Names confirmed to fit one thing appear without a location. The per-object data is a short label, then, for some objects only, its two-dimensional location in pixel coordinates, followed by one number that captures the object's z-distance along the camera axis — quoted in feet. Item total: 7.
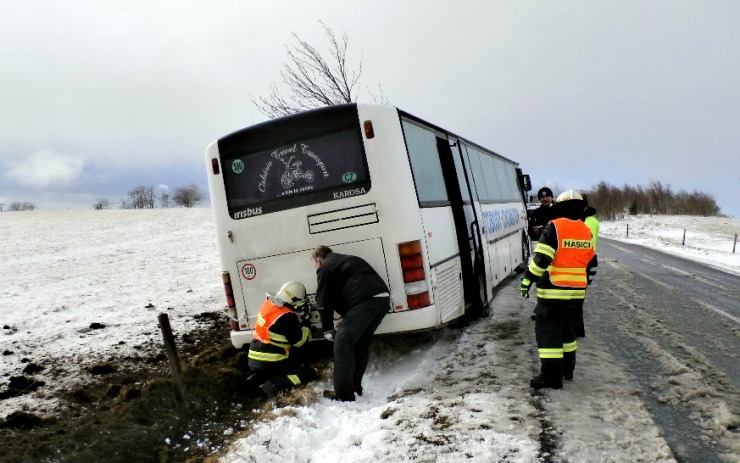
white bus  18.07
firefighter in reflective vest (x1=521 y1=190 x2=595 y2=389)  16.06
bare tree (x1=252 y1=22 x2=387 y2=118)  57.21
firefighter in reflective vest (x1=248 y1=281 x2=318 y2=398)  18.21
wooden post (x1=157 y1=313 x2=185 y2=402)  17.92
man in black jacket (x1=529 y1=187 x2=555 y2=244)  27.55
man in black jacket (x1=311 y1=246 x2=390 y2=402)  16.60
